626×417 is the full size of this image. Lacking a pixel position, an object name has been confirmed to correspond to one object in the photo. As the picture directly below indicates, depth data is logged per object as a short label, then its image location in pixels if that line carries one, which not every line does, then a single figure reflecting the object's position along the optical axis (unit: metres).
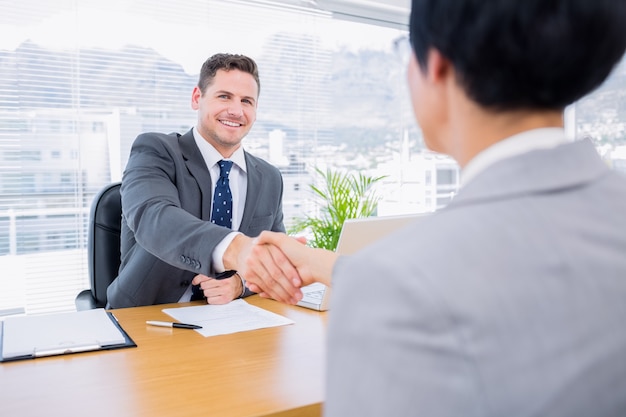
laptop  1.72
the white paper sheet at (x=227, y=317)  1.69
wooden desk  1.12
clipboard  1.43
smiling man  1.76
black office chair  2.42
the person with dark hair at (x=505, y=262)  0.50
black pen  1.67
